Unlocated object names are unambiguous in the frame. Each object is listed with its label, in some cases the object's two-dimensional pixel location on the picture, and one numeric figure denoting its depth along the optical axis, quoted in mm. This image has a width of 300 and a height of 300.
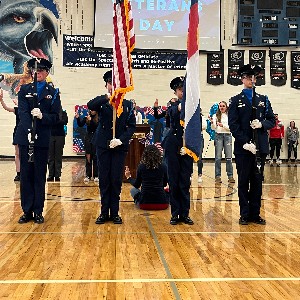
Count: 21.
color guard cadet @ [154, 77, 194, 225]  5082
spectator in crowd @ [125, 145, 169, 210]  5922
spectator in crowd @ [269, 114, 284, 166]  16906
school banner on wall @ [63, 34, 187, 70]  16922
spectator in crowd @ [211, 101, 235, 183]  9812
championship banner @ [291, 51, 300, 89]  17719
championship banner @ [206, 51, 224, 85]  17328
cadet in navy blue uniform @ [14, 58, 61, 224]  5004
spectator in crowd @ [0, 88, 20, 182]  8719
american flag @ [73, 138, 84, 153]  17000
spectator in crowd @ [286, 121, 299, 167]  17231
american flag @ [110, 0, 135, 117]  5078
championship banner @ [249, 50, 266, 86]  17547
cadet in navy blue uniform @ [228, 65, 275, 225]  5062
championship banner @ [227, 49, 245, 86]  17484
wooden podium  9078
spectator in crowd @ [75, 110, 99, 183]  8922
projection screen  16656
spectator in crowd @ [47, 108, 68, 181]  9711
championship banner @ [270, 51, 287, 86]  17647
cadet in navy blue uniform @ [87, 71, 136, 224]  5090
